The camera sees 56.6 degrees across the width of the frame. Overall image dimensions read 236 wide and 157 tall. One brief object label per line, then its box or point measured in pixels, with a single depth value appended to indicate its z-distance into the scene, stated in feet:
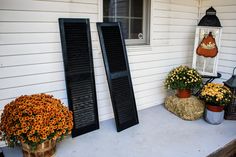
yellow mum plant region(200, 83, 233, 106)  9.77
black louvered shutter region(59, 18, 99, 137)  8.13
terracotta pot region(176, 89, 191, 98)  10.96
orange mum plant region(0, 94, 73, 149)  6.23
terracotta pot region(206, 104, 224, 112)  9.99
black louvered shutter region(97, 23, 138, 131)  8.86
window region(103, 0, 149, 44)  9.71
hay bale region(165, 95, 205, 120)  10.38
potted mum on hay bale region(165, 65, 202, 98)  10.64
